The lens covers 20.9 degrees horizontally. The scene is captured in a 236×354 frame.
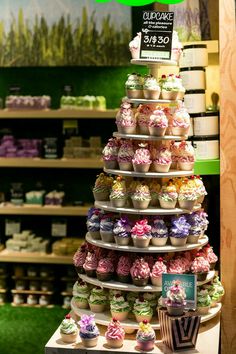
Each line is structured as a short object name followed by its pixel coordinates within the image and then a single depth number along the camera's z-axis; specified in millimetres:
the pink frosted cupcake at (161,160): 3844
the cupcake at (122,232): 3824
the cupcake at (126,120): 3873
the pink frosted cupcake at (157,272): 3774
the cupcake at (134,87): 3900
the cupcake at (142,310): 3746
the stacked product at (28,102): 6312
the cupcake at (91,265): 3961
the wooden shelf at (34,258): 6316
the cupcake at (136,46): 3988
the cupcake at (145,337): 3561
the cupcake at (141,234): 3771
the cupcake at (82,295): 4004
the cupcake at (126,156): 3885
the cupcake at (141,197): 3807
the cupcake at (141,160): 3812
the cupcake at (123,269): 3844
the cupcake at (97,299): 3908
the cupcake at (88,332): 3611
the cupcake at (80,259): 4078
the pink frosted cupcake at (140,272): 3770
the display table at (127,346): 3596
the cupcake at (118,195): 3865
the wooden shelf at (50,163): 6215
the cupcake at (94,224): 3988
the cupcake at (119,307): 3789
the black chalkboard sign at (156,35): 3951
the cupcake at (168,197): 3834
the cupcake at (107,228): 3902
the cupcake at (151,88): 3861
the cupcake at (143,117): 3889
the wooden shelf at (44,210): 6328
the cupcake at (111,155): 3955
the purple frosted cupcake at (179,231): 3820
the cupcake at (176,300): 3547
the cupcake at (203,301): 3885
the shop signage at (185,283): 3639
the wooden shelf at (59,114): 6132
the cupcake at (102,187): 4055
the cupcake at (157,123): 3797
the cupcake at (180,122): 3907
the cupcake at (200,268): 3908
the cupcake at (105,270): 3871
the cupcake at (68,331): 3697
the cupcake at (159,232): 3820
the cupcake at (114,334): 3594
